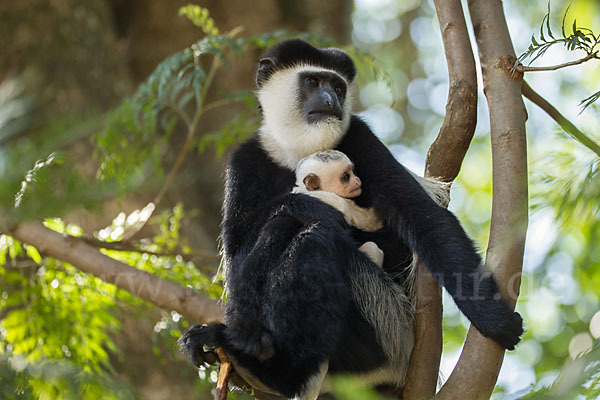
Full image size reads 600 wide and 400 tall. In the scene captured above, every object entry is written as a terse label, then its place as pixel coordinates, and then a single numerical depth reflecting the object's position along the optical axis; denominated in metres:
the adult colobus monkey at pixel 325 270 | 4.90
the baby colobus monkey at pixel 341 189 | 5.72
